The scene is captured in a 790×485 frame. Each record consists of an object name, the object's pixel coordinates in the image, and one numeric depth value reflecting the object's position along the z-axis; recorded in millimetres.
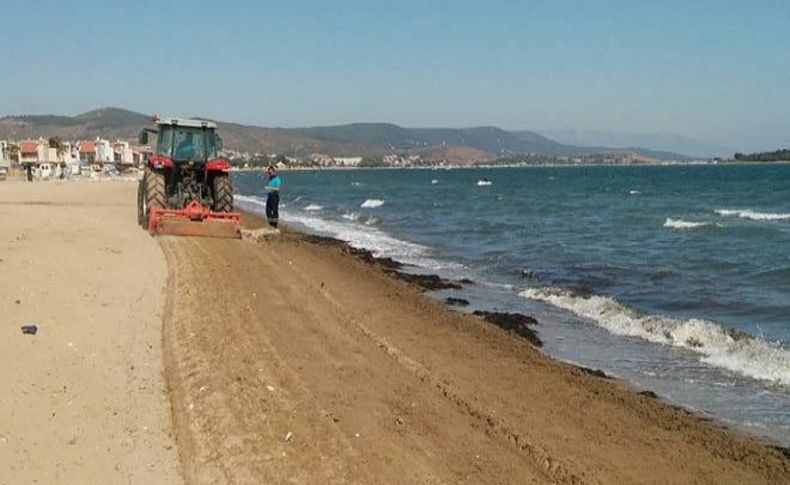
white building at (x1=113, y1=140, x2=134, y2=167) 134775
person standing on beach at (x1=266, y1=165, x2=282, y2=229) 22109
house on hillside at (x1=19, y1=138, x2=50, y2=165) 98562
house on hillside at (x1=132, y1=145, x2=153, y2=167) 134525
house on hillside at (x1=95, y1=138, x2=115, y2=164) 126562
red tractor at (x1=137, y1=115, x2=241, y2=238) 18750
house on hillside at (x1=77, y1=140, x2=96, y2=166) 127862
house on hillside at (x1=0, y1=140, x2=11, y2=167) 83312
